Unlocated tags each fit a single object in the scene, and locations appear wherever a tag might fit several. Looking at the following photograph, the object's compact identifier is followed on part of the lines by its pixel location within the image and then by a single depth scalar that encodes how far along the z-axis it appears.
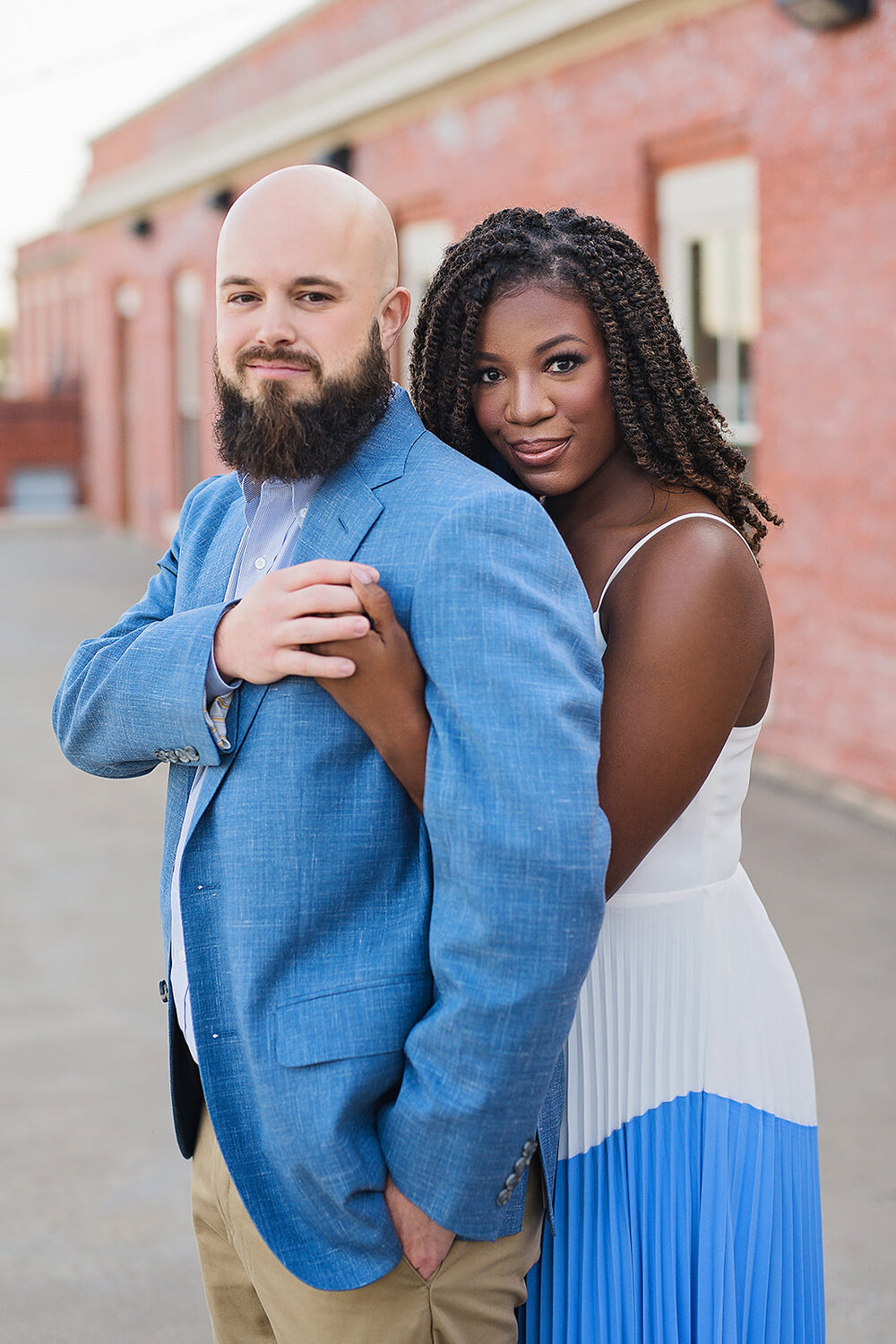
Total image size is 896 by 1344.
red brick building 6.16
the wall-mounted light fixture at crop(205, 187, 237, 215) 14.18
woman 1.78
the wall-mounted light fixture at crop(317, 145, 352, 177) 11.41
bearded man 1.42
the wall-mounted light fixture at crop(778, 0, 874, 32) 5.82
